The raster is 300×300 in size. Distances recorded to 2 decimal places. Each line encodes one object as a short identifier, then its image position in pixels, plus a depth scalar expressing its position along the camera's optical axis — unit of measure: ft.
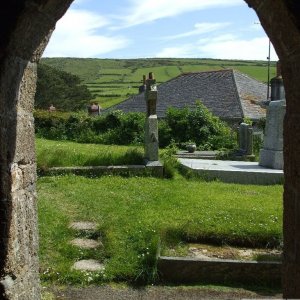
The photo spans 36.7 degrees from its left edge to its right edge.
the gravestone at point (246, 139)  53.11
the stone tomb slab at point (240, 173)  35.53
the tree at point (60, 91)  154.71
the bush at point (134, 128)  69.41
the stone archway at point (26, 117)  8.76
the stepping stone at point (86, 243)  19.98
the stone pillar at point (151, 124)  38.65
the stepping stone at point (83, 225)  22.16
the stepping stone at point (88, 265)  18.04
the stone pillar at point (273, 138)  37.99
